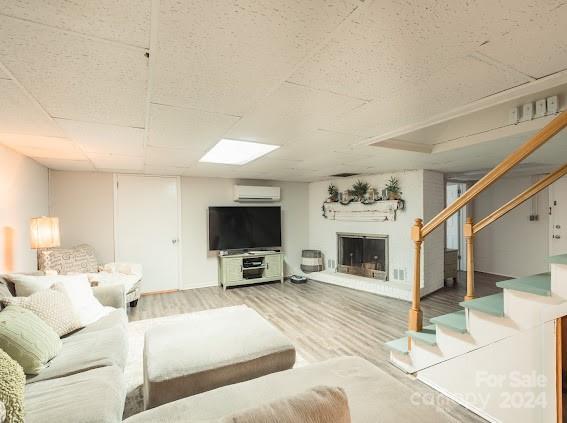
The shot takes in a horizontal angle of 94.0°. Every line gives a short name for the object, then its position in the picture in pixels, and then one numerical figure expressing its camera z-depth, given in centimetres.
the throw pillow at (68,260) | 351
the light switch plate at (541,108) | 198
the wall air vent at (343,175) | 484
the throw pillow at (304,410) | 70
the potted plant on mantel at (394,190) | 452
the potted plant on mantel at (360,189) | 503
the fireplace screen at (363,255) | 489
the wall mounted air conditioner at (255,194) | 523
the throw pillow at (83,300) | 217
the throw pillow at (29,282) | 208
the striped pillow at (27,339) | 142
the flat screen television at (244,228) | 514
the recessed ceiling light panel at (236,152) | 304
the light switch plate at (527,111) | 209
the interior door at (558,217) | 438
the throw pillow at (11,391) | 101
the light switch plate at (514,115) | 219
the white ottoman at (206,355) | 155
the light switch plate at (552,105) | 192
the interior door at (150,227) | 456
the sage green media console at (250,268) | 495
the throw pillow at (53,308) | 182
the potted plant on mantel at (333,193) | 557
